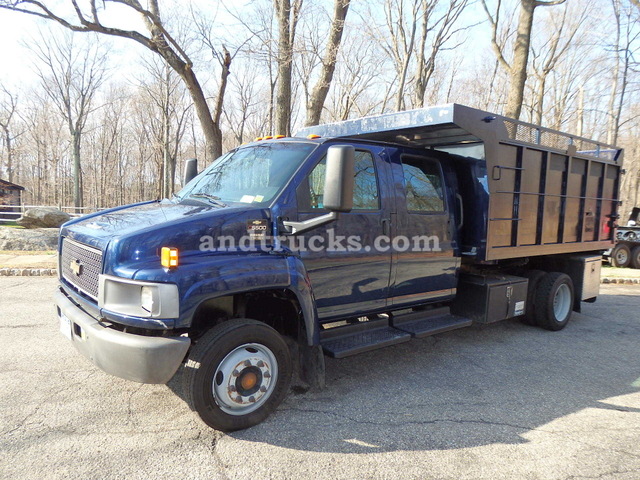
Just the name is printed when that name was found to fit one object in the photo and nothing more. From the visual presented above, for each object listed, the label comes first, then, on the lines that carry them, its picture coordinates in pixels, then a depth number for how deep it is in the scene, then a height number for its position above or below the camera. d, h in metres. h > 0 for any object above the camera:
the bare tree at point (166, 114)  31.80 +7.53
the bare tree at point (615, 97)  24.26 +7.93
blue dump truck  2.90 -0.38
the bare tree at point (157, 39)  10.18 +4.10
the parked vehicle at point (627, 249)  13.53 -0.90
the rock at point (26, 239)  12.38 -1.23
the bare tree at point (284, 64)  10.79 +3.69
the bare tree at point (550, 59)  26.66 +10.37
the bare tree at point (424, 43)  16.23 +7.22
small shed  35.35 +0.45
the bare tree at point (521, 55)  12.41 +4.79
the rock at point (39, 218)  16.03 -0.77
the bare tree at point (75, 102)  35.34 +8.35
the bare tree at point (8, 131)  45.56 +7.21
